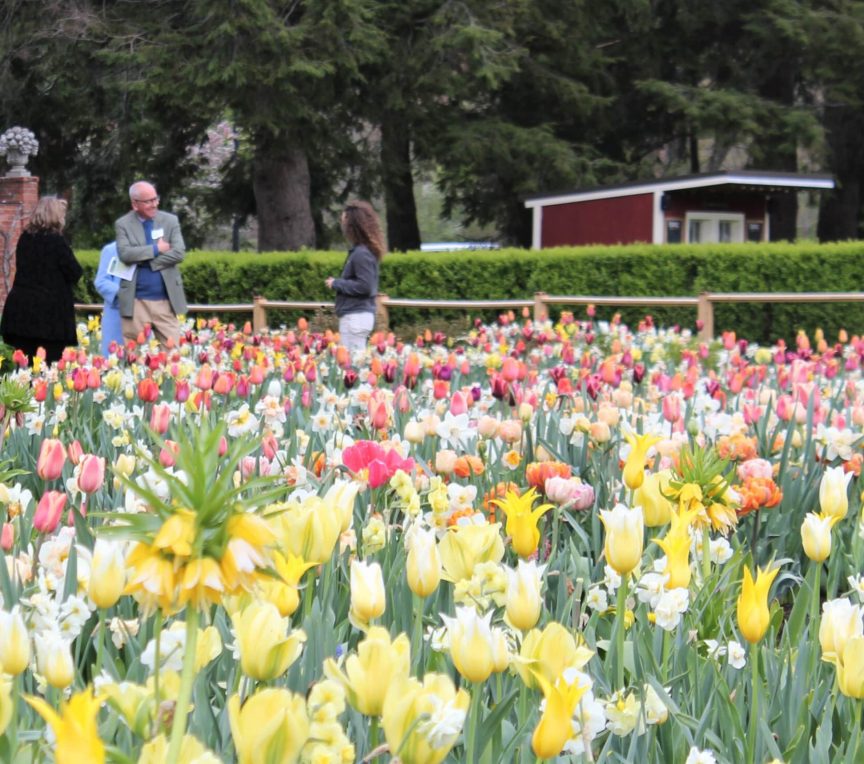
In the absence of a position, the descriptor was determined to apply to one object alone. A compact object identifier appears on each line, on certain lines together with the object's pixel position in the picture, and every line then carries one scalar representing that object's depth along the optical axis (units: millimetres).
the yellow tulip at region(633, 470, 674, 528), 7058
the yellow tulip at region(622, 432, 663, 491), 6734
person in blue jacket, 17920
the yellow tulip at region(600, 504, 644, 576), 5219
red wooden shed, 34482
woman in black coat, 17631
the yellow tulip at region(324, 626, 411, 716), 3713
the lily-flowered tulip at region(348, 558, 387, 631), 4511
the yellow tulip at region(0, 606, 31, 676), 3974
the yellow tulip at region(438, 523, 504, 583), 5581
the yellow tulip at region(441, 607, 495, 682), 3898
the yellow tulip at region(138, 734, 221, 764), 3075
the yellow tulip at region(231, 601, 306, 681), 3917
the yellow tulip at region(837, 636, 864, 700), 4520
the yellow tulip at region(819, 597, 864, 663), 4692
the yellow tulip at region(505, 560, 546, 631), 4460
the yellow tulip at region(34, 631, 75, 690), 4152
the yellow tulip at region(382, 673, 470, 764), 3418
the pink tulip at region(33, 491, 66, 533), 6489
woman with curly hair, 17850
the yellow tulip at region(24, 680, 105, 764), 2644
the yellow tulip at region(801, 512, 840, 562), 6178
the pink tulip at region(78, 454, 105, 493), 7458
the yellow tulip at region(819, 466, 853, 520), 6937
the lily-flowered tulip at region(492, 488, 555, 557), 5518
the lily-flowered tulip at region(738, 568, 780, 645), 4796
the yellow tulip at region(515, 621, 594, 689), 4218
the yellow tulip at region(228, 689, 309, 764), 3170
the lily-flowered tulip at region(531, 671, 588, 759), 3494
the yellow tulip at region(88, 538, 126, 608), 4399
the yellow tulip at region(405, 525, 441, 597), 4968
